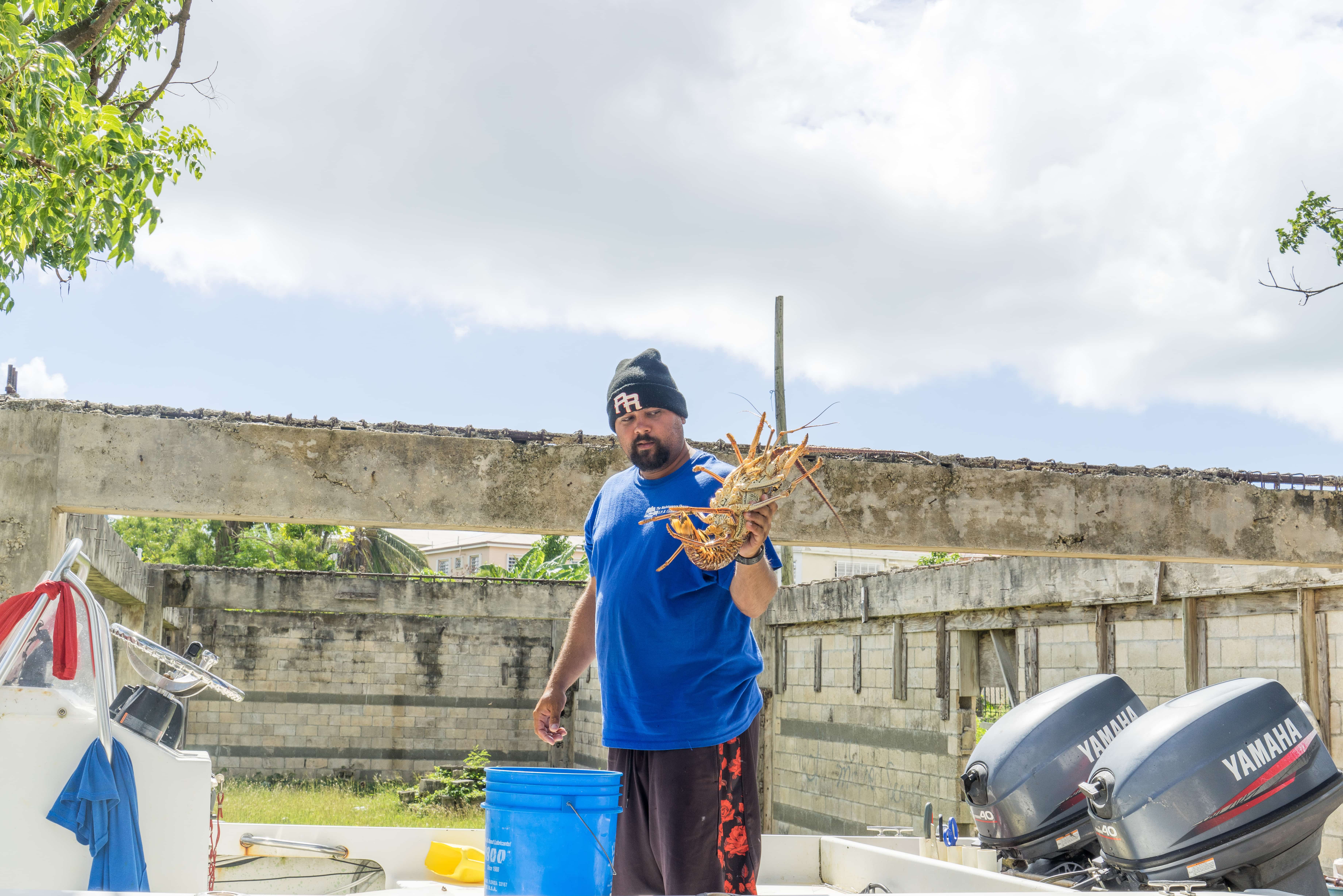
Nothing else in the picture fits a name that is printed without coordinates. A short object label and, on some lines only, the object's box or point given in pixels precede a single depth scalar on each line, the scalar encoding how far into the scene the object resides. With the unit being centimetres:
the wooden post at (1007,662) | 748
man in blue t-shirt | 237
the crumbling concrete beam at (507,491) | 421
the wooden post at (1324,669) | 512
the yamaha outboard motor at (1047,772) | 374
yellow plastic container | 354
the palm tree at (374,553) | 2427
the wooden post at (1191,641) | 584
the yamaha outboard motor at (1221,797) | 313
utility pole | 1770
